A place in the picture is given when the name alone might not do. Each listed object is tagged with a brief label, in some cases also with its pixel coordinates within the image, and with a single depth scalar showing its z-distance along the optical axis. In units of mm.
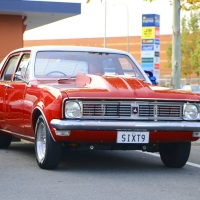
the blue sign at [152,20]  29375
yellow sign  29234
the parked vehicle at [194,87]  49606
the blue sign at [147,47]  29623
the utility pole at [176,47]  17781
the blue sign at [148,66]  29328
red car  8930
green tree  65312
